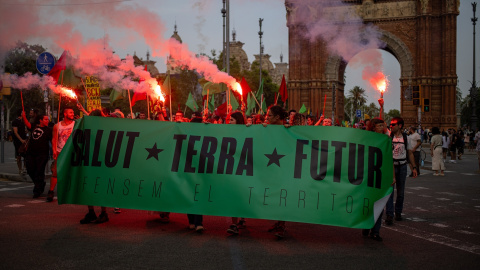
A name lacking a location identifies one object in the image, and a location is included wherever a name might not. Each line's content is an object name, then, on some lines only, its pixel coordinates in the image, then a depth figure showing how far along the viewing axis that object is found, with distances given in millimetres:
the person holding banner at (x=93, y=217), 8438
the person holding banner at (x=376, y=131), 7727
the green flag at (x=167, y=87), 10598
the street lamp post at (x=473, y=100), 47594
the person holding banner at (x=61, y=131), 10445
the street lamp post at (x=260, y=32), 62788
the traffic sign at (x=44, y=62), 16766
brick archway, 44656
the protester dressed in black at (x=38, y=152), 11961
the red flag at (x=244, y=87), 15754
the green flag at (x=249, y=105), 23738
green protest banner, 7379
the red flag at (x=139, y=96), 12744
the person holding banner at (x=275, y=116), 8211
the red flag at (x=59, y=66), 11055
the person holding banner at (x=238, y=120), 8547
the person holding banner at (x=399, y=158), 9492
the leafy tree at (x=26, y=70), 21500
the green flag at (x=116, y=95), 13048
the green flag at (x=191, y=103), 19627
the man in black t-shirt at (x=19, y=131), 16172
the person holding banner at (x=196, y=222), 7840
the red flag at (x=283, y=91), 14994
